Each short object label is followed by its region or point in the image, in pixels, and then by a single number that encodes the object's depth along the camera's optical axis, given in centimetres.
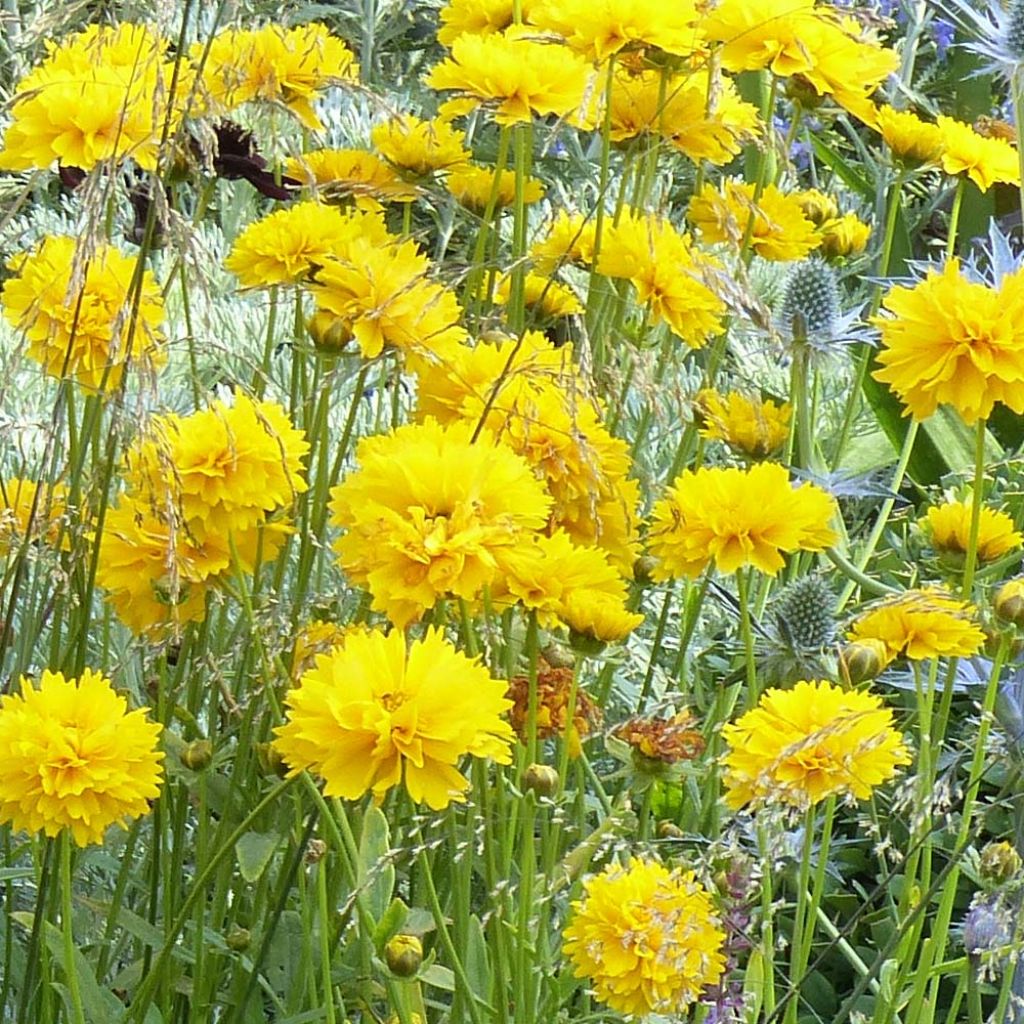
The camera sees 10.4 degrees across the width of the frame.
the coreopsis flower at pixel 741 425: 149
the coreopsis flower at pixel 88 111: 143
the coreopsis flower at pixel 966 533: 146
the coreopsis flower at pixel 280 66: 146
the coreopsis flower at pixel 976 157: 167
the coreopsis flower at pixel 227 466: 136
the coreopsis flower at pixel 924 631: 140
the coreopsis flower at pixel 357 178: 148
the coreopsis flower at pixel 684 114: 149
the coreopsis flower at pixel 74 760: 133
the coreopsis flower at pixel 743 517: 139
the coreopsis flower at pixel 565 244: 148
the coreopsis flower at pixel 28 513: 139
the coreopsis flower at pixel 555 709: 140
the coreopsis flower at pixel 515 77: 146
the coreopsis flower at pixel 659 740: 142
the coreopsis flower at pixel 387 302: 138
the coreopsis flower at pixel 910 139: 164
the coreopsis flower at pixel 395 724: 128
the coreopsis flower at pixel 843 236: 168
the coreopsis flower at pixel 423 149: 151
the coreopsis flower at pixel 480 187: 152
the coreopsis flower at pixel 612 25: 145
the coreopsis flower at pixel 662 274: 146
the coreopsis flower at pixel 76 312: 140
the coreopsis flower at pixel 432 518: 130
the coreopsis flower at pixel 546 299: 151
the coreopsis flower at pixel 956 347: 138
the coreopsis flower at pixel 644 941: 137
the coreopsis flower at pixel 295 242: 143
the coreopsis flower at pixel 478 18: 154
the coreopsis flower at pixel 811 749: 135
